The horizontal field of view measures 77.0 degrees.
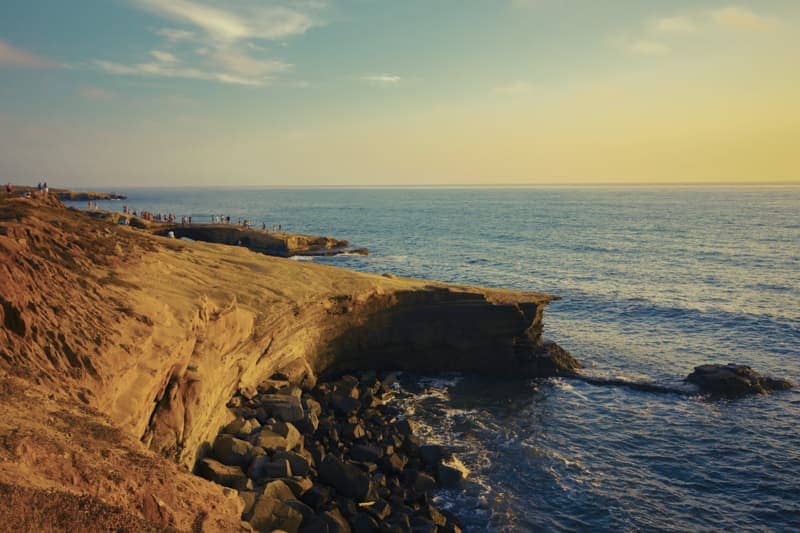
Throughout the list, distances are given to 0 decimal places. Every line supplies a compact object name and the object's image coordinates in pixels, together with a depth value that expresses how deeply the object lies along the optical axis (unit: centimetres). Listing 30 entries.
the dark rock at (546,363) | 3128
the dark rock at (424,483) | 1850
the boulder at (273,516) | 1319
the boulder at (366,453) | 1970
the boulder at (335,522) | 1434
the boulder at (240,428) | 1803
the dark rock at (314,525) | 1393
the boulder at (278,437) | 1772
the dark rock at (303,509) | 1433
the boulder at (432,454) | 2030
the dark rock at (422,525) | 1560
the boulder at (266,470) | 1584
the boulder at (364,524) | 1506
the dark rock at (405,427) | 2249
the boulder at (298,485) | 1570
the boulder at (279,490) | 1467
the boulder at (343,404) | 2359
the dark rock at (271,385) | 2244
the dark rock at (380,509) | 1591
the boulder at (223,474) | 1471
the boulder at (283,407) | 2052
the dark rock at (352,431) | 2144
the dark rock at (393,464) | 1931
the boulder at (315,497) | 1558
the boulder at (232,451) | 1645
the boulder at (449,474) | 1905
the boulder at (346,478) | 1680
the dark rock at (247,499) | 1325
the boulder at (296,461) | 1681
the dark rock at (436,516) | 1640
